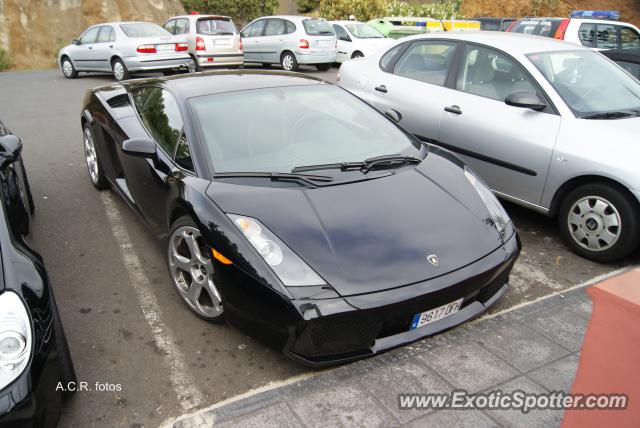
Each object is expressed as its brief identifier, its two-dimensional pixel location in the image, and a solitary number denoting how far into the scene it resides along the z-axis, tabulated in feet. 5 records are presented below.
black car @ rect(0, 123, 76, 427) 6.18
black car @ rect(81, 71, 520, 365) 8.18
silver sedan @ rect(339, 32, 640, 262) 12.47
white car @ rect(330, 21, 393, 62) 47.34
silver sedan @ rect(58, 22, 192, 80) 40.11
